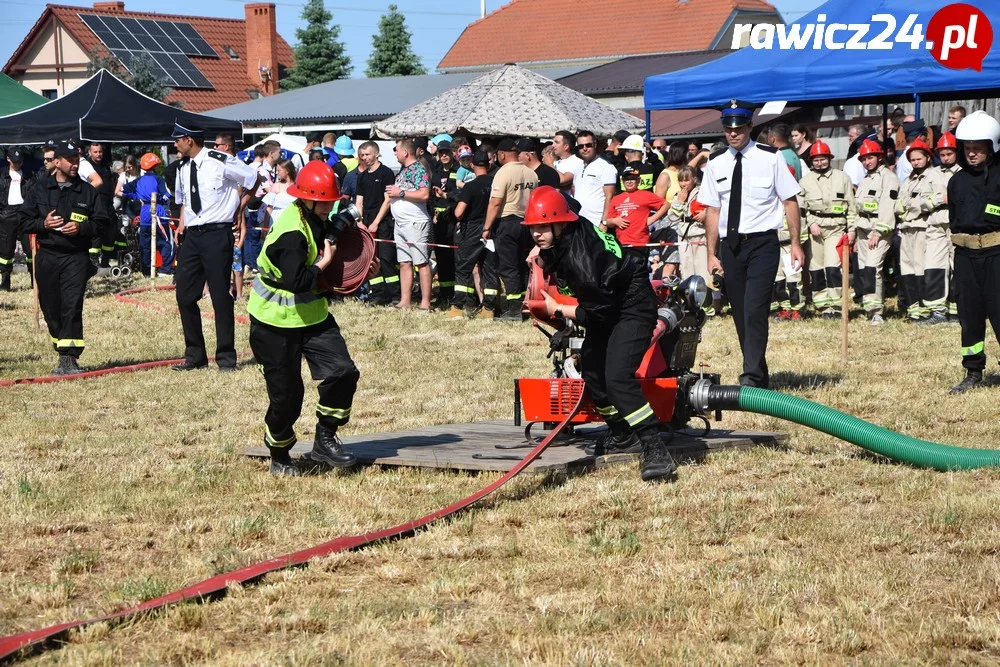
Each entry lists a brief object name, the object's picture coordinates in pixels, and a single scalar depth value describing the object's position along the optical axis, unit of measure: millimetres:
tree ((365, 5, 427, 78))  66250
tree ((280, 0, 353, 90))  61312
